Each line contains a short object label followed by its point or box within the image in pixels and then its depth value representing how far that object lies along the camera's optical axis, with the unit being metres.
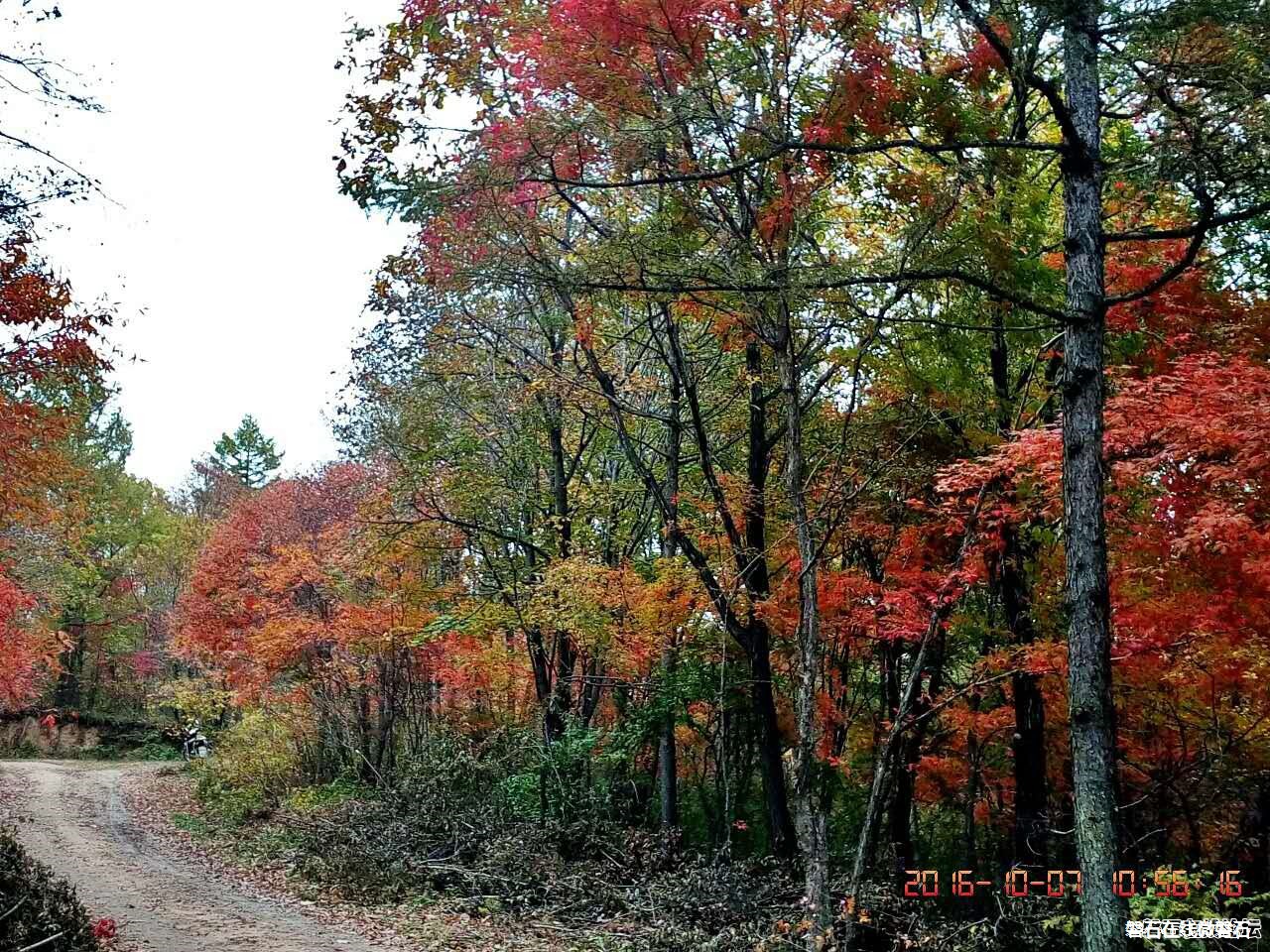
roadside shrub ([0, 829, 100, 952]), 6.91
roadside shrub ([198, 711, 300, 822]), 19.14
